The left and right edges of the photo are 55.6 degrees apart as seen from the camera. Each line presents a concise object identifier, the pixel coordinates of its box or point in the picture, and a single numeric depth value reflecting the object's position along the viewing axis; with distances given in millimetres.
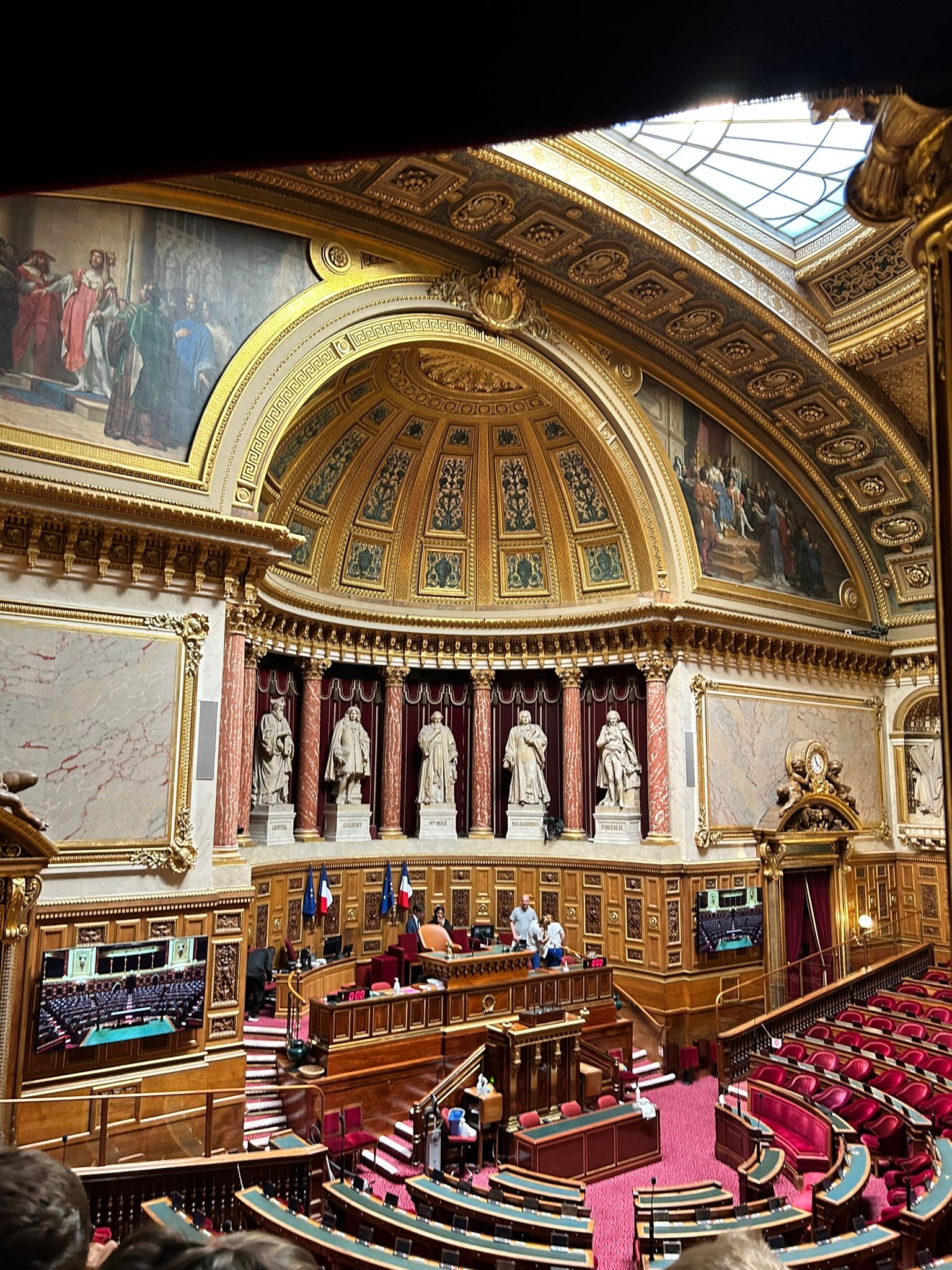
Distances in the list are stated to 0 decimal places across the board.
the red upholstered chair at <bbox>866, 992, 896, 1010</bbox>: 17281
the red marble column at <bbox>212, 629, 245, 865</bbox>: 13133
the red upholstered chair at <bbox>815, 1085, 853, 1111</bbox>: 12352
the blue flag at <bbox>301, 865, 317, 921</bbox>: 17703
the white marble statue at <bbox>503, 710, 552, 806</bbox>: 20797
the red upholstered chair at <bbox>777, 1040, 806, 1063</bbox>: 14719
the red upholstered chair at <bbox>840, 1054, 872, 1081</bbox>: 13367
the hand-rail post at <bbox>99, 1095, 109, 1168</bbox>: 10155
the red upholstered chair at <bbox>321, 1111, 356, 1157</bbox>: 12305
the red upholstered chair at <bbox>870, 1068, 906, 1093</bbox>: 12712
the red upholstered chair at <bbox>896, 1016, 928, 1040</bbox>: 15081
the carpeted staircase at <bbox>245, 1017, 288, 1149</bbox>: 12562
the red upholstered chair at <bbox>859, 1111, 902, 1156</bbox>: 11570
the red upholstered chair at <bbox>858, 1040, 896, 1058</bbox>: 14195
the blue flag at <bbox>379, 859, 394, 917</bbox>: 18891
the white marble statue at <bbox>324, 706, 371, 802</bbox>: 19734
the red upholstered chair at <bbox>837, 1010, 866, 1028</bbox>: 16297
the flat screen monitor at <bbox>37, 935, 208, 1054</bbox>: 10852
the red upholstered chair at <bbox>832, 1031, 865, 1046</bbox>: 14930
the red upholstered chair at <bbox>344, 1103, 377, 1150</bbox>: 12727
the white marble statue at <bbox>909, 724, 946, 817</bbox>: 22688
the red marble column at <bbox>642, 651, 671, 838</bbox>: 18719
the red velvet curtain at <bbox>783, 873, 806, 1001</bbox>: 20219
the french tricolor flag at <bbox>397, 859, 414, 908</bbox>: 19141
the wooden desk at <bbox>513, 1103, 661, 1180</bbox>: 11828
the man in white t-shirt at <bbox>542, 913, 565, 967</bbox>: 17156
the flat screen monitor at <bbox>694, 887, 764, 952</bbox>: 18422
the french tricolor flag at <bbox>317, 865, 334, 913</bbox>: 17734
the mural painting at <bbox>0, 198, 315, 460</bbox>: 12148
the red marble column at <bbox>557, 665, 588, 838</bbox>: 20344
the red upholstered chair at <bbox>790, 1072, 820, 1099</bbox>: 12922
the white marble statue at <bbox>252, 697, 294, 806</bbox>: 18266
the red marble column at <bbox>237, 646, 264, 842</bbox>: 16391
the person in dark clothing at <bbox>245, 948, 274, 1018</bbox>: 15883
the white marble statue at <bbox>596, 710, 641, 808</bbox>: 19688
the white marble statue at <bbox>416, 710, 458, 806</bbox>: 20859
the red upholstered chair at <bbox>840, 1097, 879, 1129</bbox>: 11961
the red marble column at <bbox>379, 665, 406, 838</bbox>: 20312
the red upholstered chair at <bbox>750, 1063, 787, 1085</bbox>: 13680
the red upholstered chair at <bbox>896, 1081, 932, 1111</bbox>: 12125
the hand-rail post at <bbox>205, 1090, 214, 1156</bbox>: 10688
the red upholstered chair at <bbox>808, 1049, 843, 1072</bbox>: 13812
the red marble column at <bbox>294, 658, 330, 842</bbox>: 19141
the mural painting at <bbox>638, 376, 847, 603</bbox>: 19969
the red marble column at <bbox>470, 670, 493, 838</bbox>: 20781
